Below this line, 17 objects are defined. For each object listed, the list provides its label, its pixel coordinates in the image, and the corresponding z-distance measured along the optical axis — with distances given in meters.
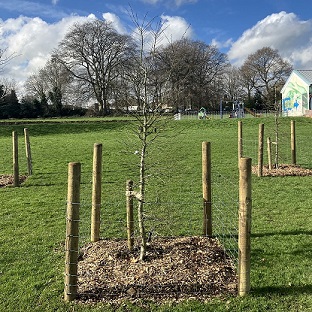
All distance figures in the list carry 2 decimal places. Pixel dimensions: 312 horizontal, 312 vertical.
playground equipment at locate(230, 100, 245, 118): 43.41
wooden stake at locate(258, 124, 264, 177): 10.55
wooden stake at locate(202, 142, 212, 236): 5.23
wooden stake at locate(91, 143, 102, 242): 5.06
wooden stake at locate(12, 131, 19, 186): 9.84
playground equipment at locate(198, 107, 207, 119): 42.33
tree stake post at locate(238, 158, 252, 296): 3.75
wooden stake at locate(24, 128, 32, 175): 11.41
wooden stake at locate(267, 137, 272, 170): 11.62
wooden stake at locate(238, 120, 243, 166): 11.98
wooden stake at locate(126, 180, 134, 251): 4.61
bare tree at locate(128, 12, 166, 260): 4.36
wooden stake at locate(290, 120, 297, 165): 12.32
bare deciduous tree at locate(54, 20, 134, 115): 54.44
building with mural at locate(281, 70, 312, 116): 43.62
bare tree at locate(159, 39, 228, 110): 58.87
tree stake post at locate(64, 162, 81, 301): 3.80
